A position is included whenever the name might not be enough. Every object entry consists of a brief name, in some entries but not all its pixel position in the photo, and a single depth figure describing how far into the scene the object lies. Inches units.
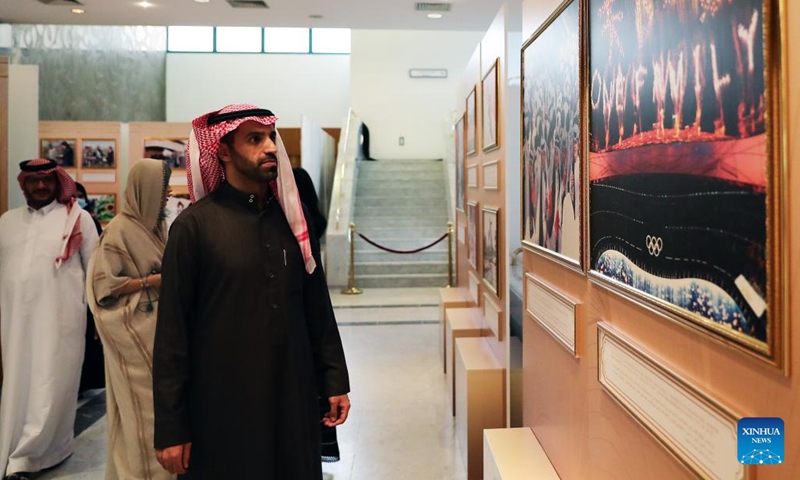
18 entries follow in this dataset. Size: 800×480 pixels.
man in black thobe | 78.1
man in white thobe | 147.8
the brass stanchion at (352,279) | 419.8
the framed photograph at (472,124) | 180.5
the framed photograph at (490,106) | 143.3
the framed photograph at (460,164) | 228.0
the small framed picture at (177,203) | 305.6
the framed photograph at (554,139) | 85.2
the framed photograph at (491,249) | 146.5
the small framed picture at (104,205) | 340.5
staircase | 451.2
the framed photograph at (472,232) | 182.5
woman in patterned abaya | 112.6
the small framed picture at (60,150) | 335.0
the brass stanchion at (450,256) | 402.6
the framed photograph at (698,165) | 41.2
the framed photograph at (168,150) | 329.4
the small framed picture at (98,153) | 336.8
